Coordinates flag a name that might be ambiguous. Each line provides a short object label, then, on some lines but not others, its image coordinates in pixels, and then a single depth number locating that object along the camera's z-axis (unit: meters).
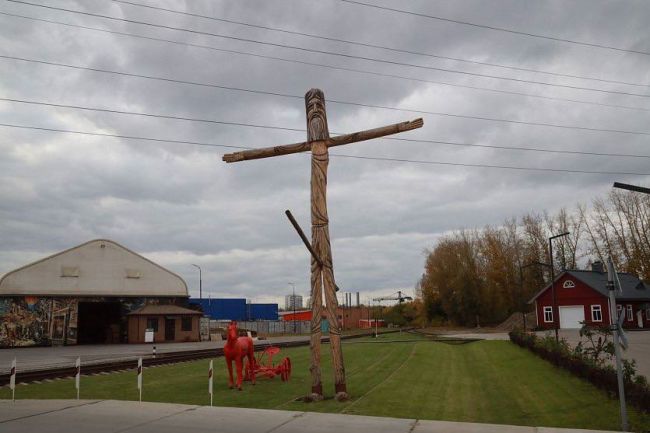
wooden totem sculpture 13.23
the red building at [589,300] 54.66
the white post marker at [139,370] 13.62
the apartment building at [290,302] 173.30
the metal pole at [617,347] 9.89
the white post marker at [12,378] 13.90
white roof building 49.22
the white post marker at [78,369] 14.50
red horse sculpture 15.88
